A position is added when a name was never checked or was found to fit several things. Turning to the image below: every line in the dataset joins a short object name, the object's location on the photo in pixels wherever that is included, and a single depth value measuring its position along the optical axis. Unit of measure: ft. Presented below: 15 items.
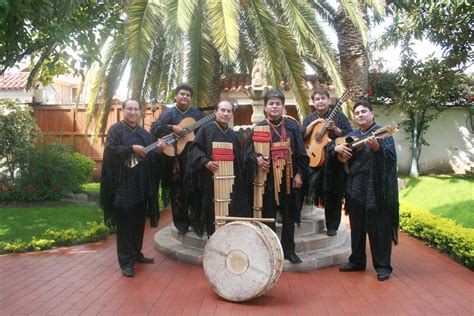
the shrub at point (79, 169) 36.88
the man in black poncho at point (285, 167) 16.99
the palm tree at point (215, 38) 23.38
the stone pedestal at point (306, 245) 18.66
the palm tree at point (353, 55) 36.81
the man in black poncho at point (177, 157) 19.56
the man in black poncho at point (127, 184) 17.42
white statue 22.71
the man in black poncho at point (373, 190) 16.65
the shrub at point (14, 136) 35.94
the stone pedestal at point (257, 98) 22.31
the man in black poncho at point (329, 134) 19.12
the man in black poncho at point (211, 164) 16.94
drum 13.87
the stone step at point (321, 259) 17.93
